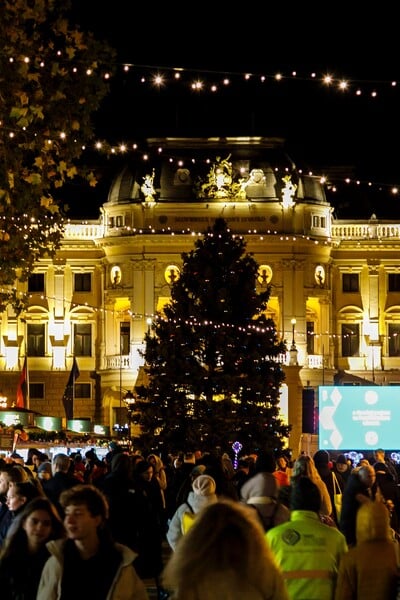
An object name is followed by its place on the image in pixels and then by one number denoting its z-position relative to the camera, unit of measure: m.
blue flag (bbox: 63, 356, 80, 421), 73.75
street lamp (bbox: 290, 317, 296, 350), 76.61
